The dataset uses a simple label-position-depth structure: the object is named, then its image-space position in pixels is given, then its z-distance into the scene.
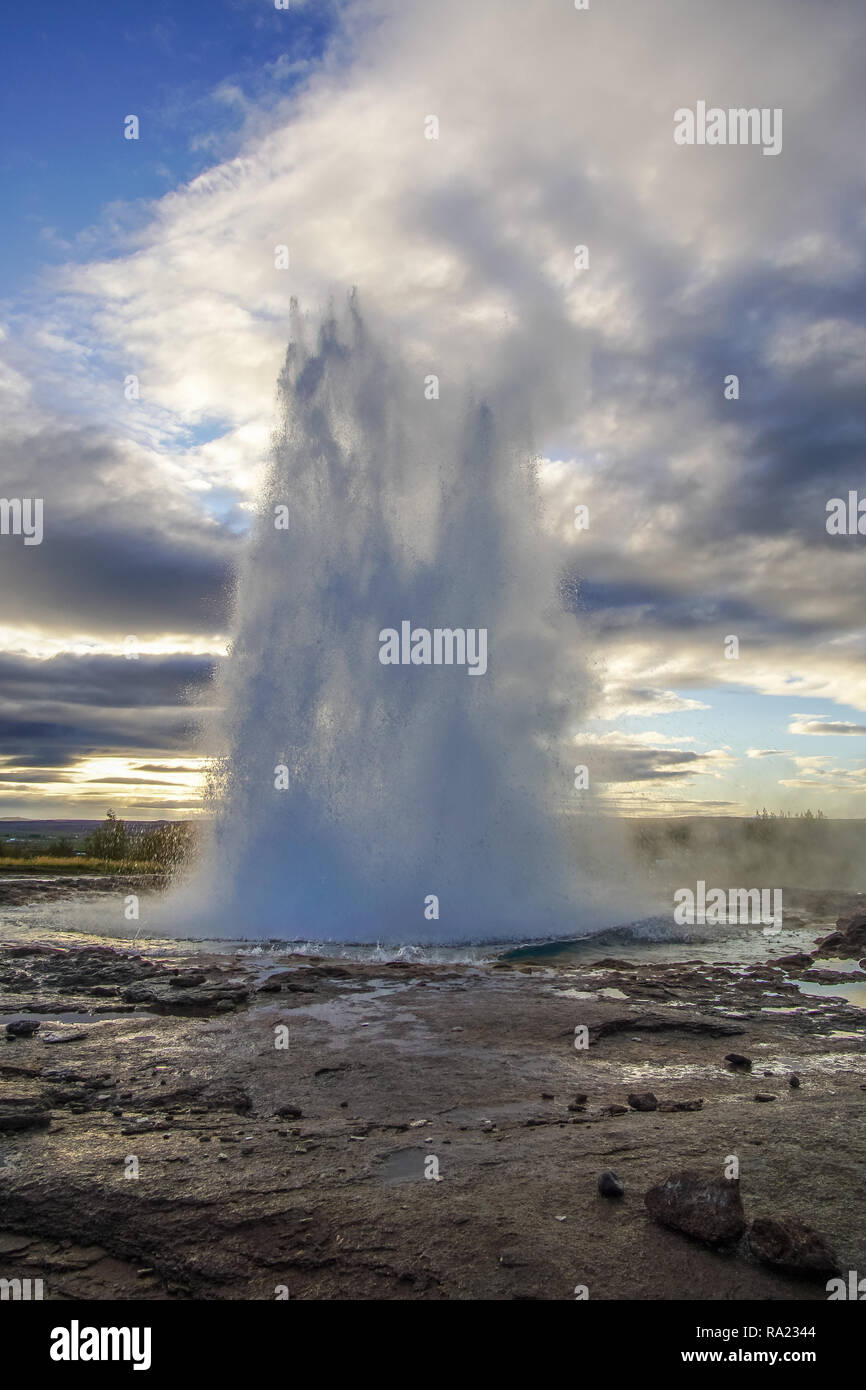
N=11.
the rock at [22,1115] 5.67
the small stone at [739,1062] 7.59
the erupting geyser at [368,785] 17.62
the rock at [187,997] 10.02
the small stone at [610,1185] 4.52
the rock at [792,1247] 3.80
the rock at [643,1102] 6.24
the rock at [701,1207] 4.04
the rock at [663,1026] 9.08
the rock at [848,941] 16.41
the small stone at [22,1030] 8.39
